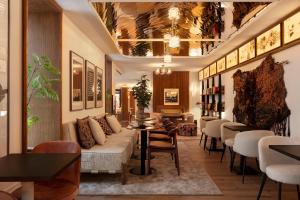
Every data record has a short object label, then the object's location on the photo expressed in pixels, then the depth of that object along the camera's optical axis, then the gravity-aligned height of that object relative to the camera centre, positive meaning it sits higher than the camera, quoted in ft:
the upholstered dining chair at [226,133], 14.37 -2.56
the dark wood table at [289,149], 6.33 -1.79
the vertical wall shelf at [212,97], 20.84 +0.10
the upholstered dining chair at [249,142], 10.33 -2.26
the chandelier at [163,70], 24.64 +3.37
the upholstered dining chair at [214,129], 16.10 -2.48
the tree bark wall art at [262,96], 11.26 +0.12
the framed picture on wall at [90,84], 14.10 +0.98
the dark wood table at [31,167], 4.28 -1.67
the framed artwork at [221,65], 20.05 +3.44
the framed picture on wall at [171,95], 31.51 +0.44
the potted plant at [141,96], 16.00 +0.14
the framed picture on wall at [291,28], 9.91 +3.57
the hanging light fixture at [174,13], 11.82 +4.97
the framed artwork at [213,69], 22.79 +3.41
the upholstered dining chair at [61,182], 5.80 -2.68
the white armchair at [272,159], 7.80 -2.53
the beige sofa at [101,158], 10.09 -3.05
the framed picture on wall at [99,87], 17.01 +0.90
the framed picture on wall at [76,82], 11.59 +0.97
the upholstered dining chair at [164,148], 11.36 -2.82
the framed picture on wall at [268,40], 11.62 +3.57
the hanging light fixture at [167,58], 18.39 +3.63
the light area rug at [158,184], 9.25 -4.29
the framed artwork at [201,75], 28.86 +3.30
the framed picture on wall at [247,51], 14.50 +3.53
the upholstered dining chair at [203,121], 20.49 -2.42
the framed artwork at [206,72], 26.14 +3.40
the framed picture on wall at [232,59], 17.33 +3.47
